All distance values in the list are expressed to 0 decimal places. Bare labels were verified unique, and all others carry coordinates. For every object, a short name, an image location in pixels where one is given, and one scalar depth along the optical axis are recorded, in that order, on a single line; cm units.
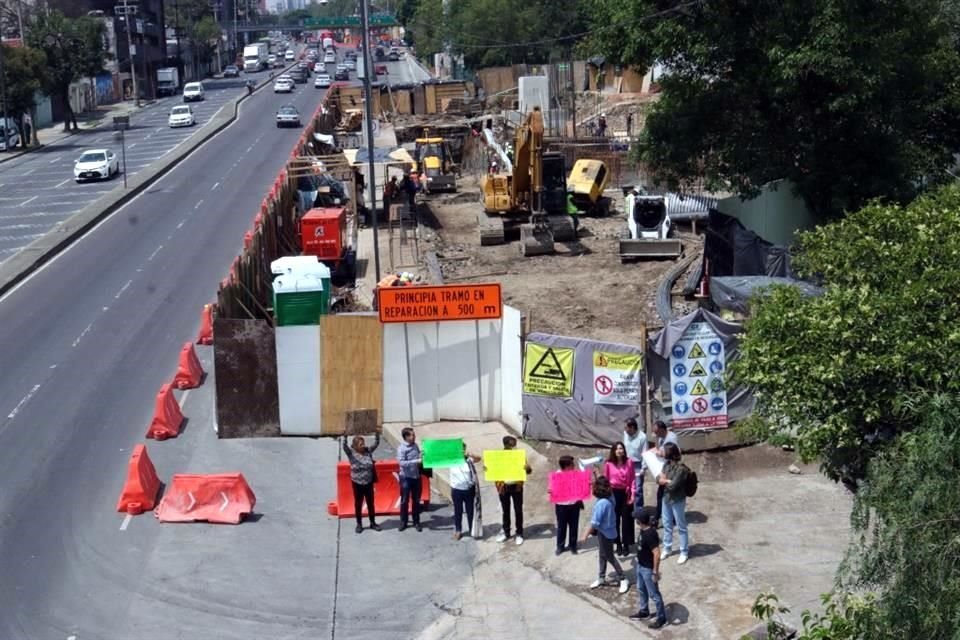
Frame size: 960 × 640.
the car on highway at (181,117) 7488
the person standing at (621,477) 1498
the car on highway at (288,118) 7100
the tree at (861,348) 1138
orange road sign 2023
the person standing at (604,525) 1418
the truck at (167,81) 10769
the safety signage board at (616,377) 1847
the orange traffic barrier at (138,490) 1734
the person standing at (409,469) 1636
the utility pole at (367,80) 2820
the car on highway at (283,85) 9588
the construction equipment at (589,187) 4016
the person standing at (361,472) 1633
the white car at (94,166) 5275
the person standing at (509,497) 1591
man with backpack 1463
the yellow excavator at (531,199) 3500
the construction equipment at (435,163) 4777
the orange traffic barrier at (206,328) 2600
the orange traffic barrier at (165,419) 2041
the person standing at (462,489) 1602
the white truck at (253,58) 13275
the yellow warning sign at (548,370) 1906
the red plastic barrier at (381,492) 1722
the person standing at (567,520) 1528
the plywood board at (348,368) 2047
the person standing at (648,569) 1320
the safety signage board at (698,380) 1819
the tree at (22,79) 6800
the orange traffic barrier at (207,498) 1709
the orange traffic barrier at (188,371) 2300
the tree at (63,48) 7550
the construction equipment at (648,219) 3441
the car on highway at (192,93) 9238
